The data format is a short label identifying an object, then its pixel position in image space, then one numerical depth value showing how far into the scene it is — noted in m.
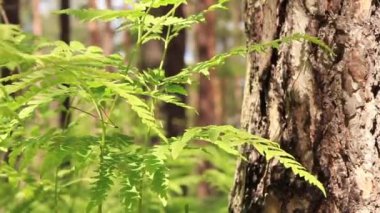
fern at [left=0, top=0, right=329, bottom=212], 1.61
